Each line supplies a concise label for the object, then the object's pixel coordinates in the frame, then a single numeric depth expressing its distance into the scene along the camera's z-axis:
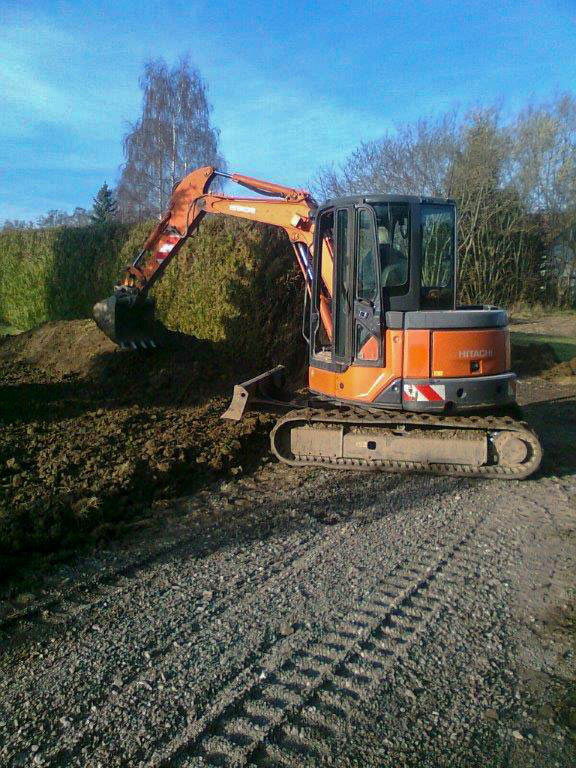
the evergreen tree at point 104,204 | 46.73
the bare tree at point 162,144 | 37.47
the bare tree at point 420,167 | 20.50
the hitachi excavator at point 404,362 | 6.41
